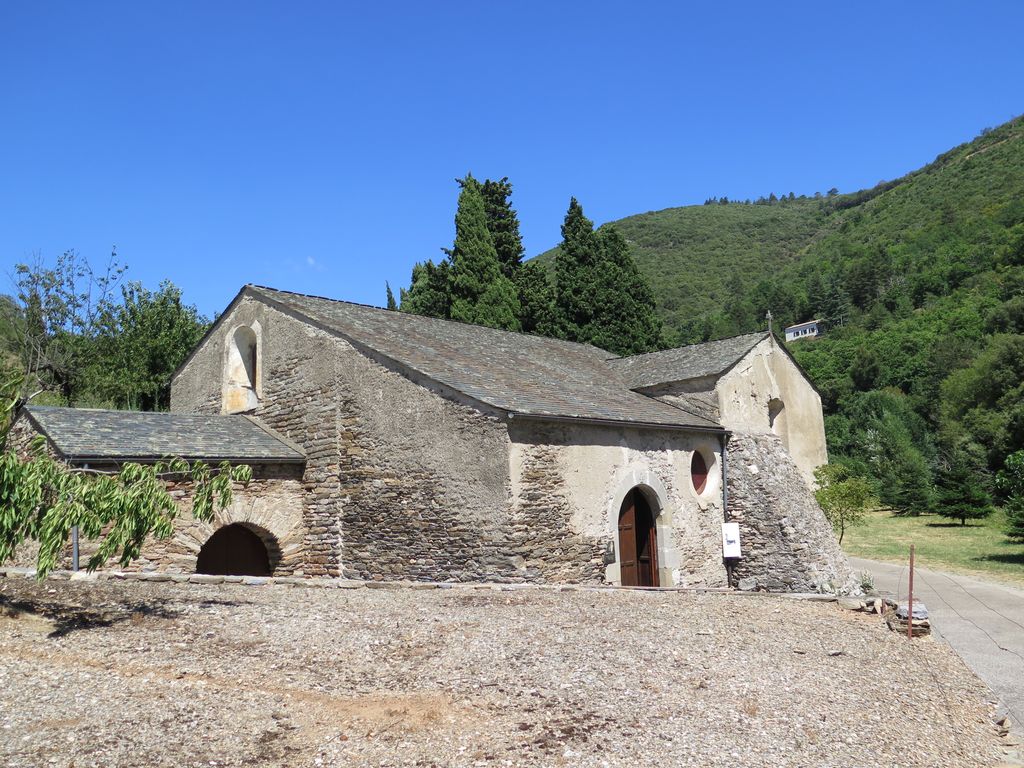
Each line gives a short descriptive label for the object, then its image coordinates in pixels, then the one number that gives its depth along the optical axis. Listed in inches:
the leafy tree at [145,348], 1066.1
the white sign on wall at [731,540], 637.3
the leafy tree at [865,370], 2567.7
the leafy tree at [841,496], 797.2
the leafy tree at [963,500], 1266.0
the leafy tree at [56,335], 1251.2
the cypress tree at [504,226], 1259.8
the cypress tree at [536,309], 1194.0
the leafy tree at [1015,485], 828.0
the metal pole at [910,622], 386.9
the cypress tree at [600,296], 1186.6
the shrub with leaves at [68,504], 265.9
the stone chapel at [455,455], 491.8
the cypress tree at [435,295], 1200.8
